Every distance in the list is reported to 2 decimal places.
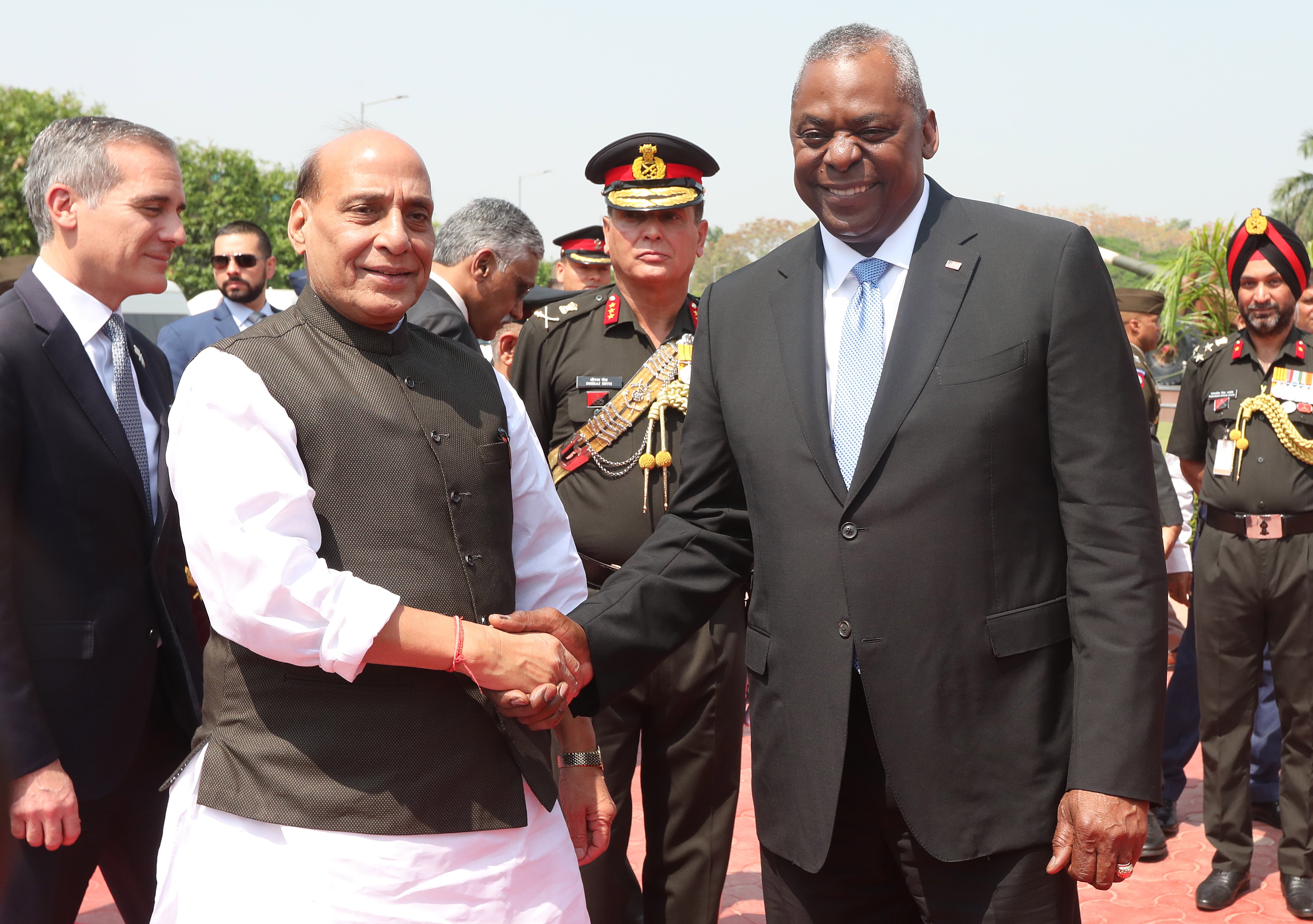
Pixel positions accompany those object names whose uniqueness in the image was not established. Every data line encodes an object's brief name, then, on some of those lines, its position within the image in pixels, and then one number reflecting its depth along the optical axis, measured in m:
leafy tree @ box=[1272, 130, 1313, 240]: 54.38
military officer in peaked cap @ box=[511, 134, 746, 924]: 3.86
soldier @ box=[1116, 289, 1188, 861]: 5.46
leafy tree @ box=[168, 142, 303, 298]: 38.66
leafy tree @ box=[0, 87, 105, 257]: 32.03
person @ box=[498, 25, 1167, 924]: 2.25
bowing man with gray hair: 4.69
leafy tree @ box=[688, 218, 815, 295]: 121.69
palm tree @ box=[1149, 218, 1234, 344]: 10.36
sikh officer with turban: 5.11
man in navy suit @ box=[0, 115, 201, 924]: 2.89
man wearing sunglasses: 7.86
